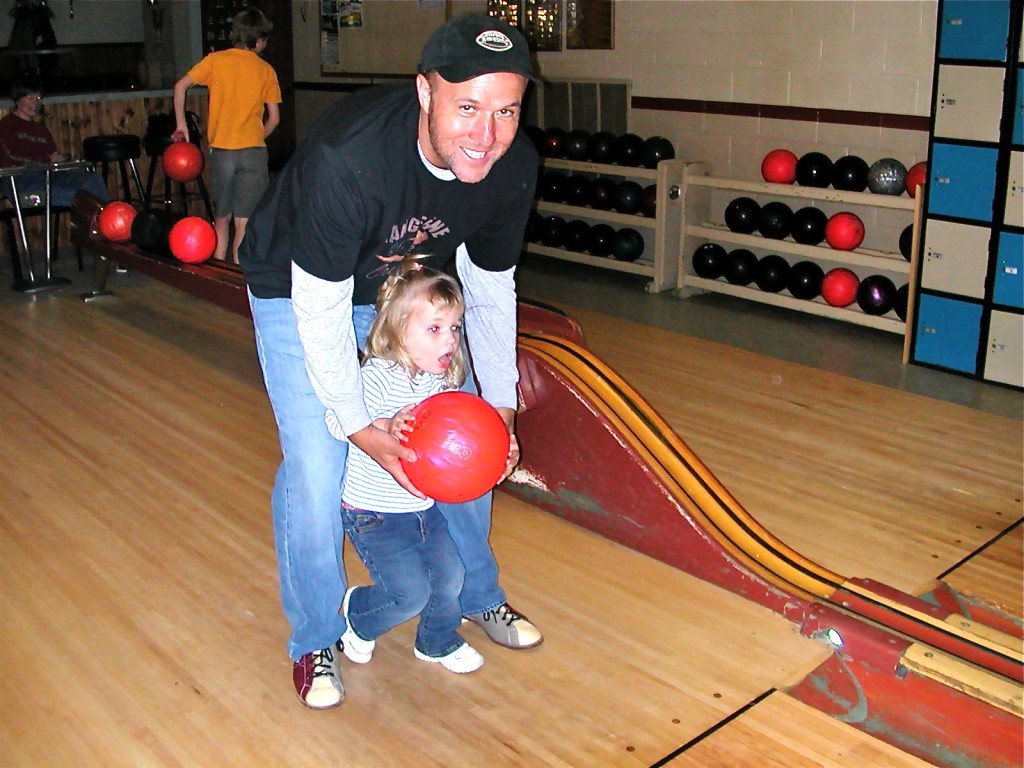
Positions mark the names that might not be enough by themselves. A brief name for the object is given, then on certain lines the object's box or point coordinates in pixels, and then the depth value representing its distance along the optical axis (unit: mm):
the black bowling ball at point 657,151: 5297
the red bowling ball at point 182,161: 5273
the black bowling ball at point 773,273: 4824
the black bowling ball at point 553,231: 5855
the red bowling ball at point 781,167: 4789
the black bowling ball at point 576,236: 5746
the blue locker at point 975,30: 3682
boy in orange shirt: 4586
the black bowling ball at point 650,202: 5312
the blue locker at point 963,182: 3828
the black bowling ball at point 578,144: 5648
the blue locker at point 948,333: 3975
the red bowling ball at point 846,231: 4530
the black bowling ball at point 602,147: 5520
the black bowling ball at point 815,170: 4617
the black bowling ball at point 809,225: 4688
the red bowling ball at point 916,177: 4238
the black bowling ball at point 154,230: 4492
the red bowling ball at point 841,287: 4547
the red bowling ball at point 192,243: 4285
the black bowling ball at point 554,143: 5773
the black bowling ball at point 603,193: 5551
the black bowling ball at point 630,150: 5426
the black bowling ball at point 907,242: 4238
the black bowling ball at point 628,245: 5500
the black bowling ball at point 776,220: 4809
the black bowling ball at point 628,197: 5414
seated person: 5277
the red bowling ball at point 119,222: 4770
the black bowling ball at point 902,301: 4285
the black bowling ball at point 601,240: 5637
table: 4992
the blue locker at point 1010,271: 3764
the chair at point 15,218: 5230
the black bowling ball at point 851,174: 4492
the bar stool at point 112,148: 5664
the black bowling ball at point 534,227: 6023
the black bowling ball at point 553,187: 5793
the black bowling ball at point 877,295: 4387
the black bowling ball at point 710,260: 5102
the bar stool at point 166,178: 6215
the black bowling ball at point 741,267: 4980
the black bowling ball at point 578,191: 5672
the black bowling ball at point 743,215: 4934
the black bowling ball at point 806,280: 4719
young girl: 1822
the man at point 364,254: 1578
